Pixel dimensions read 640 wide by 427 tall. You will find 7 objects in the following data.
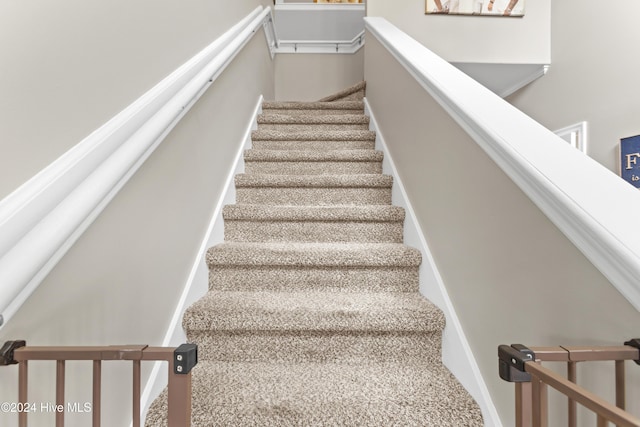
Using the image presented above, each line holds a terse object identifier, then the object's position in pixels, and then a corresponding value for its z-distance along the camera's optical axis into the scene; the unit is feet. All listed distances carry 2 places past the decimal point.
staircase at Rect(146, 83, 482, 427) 2.78
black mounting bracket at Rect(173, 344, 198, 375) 1.65
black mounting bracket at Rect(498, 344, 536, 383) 1.67
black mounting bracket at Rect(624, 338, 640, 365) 1.62
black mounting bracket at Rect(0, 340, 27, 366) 1.60
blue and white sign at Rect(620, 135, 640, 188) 5.91
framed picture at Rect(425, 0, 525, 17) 8.04
